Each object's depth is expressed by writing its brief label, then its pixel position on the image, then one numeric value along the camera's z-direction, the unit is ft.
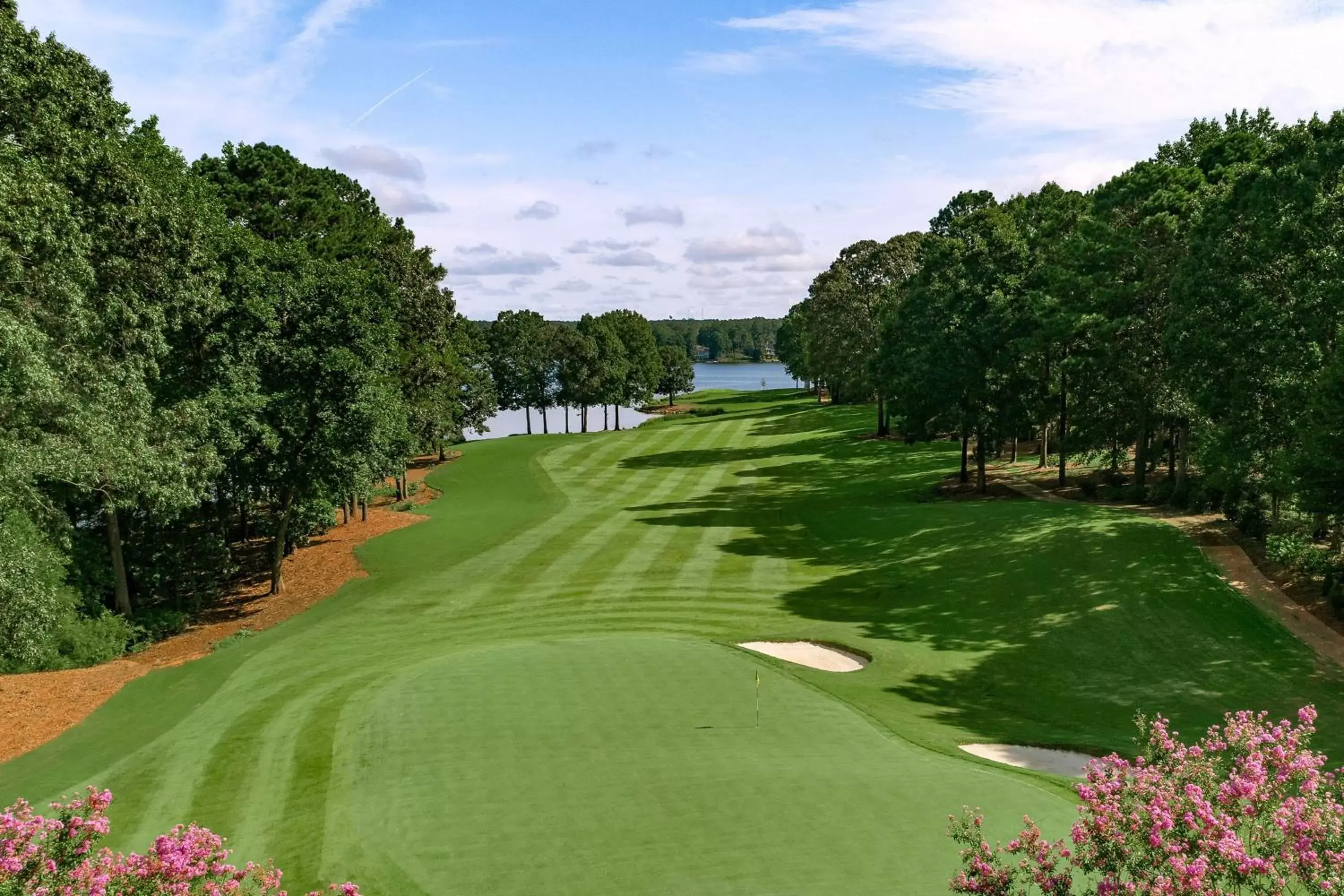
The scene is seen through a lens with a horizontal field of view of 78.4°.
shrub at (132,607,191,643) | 99.04
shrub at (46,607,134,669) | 84.64
